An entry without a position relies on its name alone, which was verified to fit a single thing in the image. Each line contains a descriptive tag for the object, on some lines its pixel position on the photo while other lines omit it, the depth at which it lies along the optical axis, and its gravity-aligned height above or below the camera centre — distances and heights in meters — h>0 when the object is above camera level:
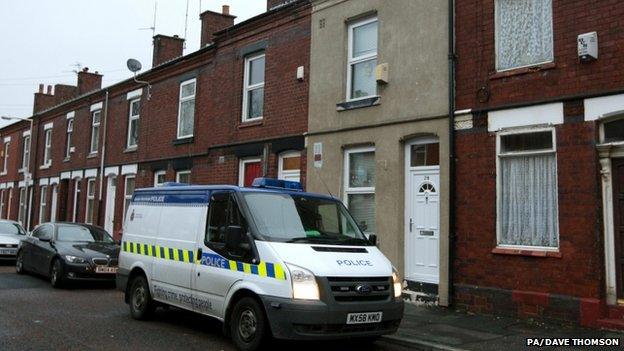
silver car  16.80 -0.71
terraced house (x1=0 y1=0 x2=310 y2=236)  13.96 +3.14
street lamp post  27.35 +1.99
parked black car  11.90 -0.80
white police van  6.29 -0.53
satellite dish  20.45 +5.58
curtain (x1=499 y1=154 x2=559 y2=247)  8.92 +0.47
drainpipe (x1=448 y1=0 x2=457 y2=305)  9.97 +1.64
